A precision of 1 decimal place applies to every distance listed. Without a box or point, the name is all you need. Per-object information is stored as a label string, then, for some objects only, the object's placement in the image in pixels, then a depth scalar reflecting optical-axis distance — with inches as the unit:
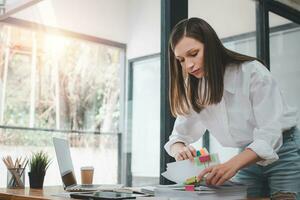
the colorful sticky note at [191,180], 43.5
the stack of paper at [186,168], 44.8
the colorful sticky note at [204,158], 45.1
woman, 48.0
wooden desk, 43.0
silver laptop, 64.3
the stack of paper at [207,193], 39.0
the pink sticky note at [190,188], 40.1
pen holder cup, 70.9
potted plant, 71.0
